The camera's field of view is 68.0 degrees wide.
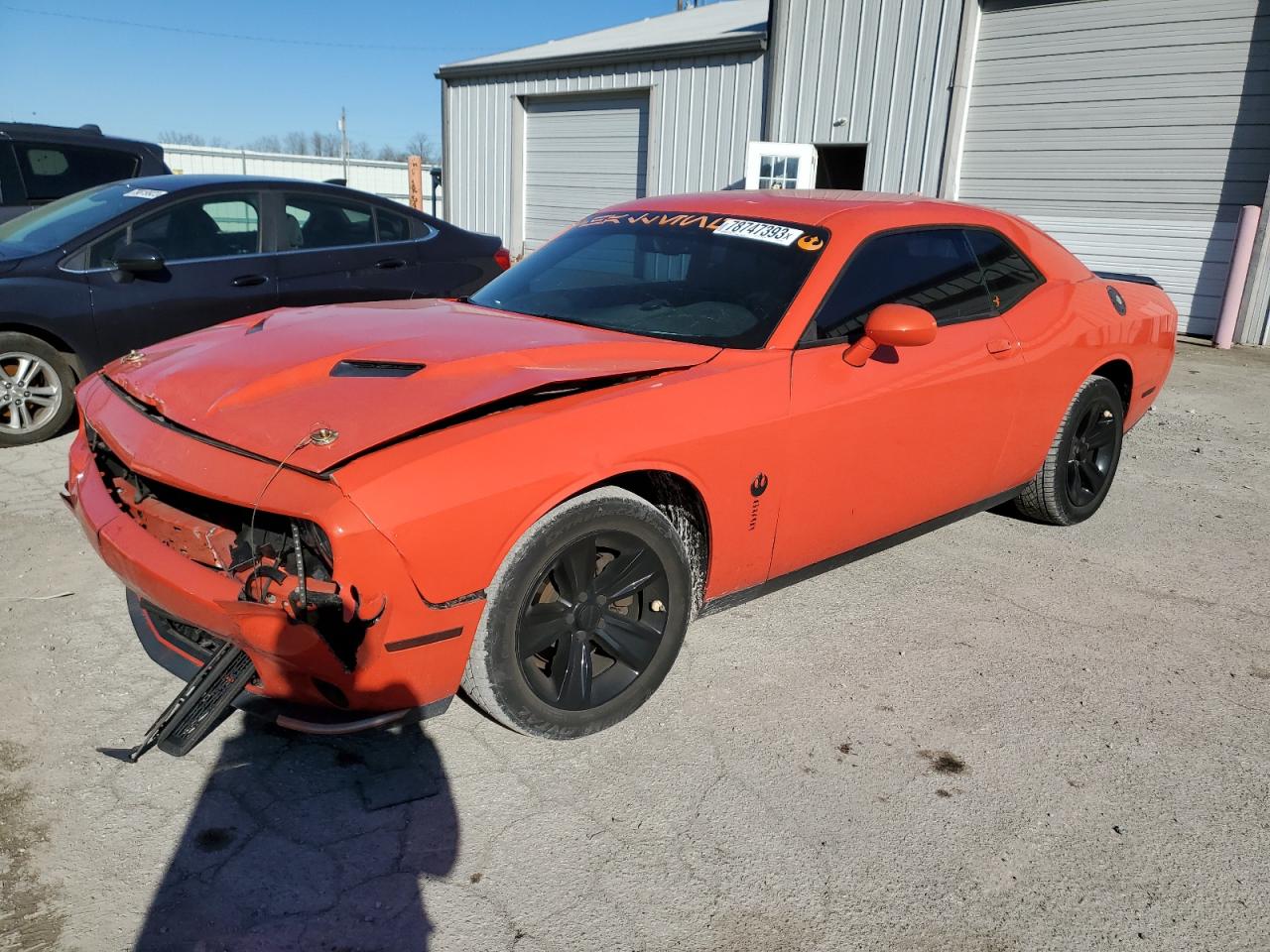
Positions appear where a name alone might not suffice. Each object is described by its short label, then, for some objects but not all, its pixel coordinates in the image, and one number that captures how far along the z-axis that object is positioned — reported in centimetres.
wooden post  2070
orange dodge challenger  225
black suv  772
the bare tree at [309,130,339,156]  8081
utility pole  6988
